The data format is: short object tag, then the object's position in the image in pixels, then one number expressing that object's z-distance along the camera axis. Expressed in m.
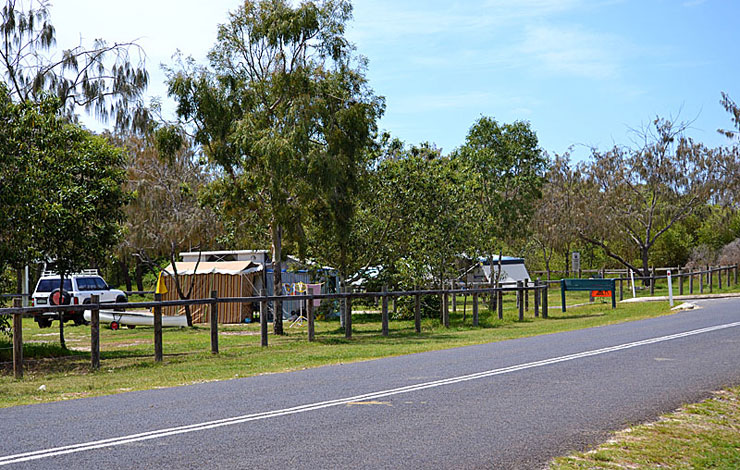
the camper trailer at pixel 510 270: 45.29
